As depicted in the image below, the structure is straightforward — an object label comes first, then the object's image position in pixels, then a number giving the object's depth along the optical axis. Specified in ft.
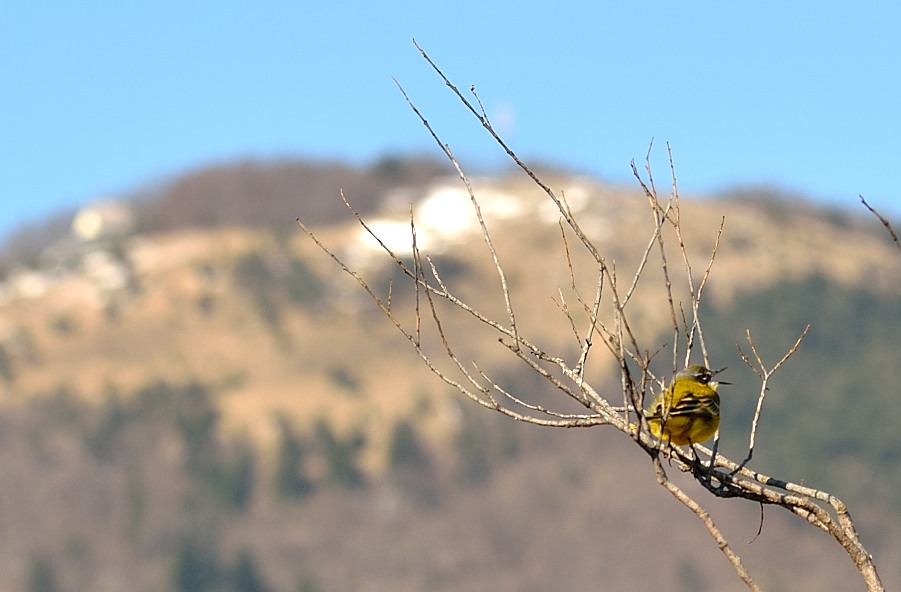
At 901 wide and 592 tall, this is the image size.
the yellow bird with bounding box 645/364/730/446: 54.34
